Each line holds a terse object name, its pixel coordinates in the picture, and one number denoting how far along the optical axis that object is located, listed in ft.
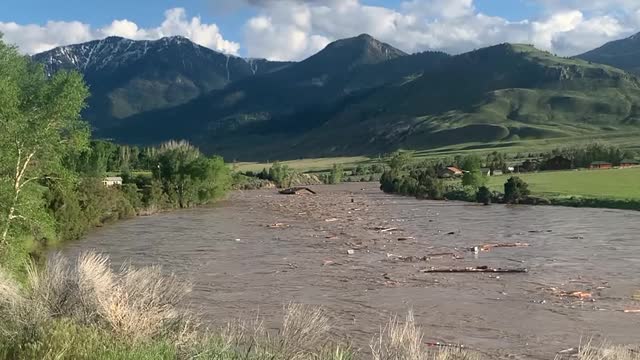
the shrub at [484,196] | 289.12
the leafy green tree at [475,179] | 328.29
